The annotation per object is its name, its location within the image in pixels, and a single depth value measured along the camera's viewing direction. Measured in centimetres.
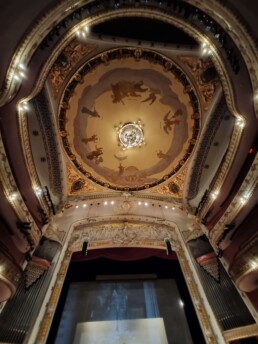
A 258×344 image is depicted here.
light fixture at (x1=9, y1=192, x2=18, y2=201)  532
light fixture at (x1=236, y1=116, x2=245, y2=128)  542
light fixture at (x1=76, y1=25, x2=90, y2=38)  485
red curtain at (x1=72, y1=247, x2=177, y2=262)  866
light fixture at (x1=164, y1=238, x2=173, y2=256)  677
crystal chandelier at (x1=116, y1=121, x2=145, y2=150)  905
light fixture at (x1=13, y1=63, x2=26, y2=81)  395
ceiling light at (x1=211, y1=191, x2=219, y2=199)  731
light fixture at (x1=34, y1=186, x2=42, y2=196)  698
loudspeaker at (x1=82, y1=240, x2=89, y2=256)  660
